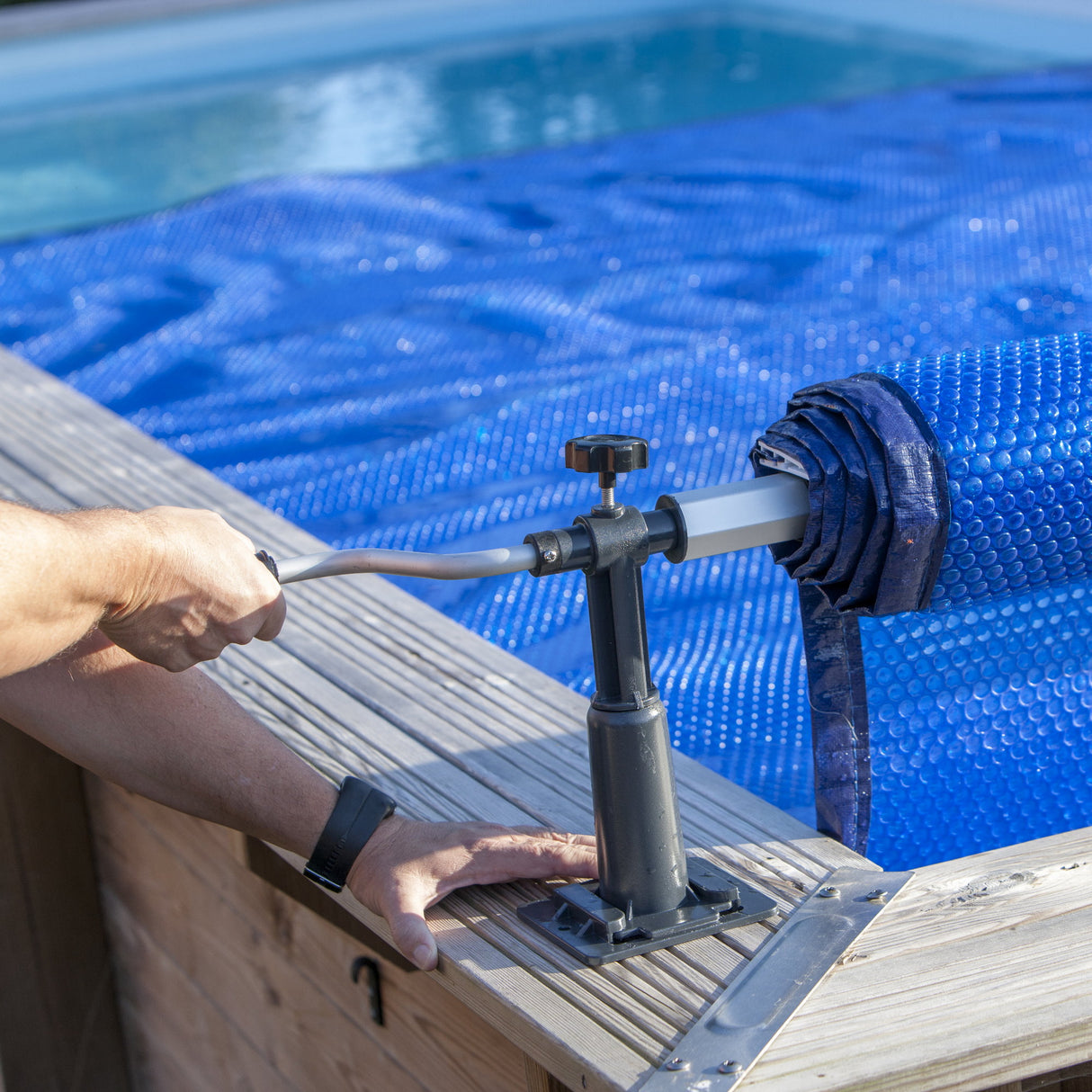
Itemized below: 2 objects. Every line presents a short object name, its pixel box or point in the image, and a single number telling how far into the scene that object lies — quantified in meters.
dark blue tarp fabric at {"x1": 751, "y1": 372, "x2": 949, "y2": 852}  2.36
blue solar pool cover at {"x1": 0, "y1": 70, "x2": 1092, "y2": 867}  2.61
